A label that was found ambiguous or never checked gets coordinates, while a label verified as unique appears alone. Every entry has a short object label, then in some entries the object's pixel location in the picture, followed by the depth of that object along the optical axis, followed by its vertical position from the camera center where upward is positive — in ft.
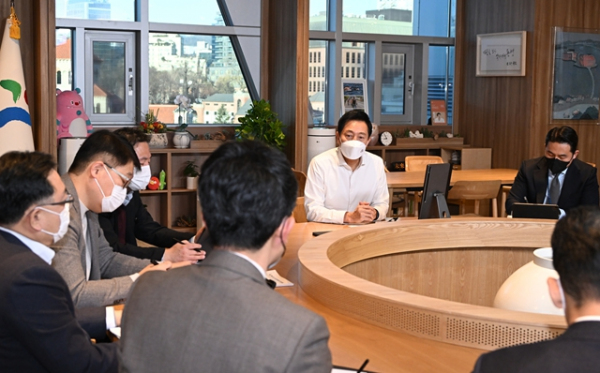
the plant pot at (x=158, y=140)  25.73 -0.93
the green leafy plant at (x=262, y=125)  25.67 -0.37
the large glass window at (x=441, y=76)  31.60 +1.79
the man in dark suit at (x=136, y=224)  12.24 -2.01
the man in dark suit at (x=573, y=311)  4.58 -1.26
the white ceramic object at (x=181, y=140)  26.21 -0.94
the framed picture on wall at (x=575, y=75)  27.94 +1.71
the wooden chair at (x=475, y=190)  22.58 -2.24
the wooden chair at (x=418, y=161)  27.35 -1.67
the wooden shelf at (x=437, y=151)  29.30 -1.41
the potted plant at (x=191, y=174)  26.58 -2.19
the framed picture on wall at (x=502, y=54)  28.07 +2.54
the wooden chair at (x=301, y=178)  22.77 -1.94
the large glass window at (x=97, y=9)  25.43 +3.63
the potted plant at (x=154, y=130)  25.72 -0.58
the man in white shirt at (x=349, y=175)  15.90 -1.29
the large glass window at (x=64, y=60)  25.36 +1.83
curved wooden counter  7.35 -2.07
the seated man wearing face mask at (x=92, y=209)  8.92 -1.28
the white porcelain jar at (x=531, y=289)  9.07 -2.16
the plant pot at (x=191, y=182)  26.52 -2.47
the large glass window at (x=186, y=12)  26.81 +3.78
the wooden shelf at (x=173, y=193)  26.30 -2.91
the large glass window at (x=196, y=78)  27.17 +1.38
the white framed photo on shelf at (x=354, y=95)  29.73 +0.87
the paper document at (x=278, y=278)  9.96 -2.28
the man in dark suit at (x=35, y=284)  6.48 -1.52
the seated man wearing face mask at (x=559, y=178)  18.03 -1.49
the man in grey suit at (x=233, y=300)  4.72 -1.25
